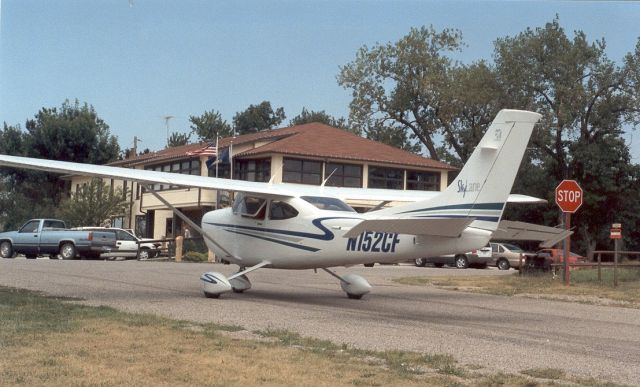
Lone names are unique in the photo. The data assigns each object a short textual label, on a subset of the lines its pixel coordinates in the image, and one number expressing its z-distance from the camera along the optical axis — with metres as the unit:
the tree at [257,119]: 103.50
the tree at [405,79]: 67.12
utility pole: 62.53
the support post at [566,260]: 22.20
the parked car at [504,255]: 41.50
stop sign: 22.67
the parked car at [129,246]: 38.25
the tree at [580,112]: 53.94
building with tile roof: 49.19
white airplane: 15.02
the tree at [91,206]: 51.53
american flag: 42.00
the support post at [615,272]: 22.02
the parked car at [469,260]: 42.53
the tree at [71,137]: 58.28
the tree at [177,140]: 89.12
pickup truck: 36.09
